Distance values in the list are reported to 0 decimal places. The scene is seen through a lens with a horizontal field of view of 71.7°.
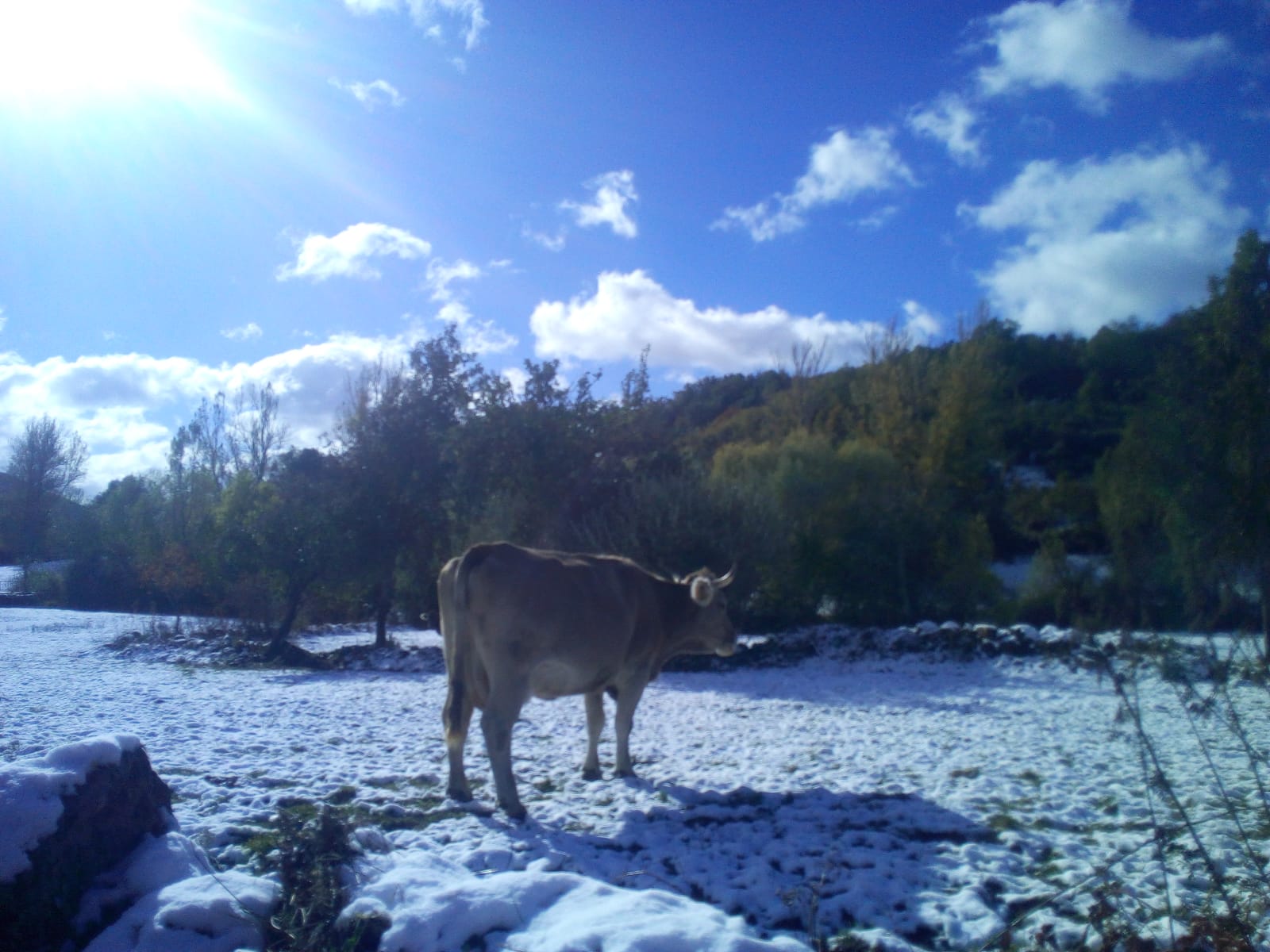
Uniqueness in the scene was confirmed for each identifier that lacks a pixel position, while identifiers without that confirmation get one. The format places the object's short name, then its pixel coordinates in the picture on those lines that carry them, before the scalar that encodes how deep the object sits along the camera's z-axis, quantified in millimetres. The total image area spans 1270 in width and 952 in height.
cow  7074
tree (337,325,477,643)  22875
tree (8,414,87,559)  46688
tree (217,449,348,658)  22172
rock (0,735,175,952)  4129
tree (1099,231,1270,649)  12945
